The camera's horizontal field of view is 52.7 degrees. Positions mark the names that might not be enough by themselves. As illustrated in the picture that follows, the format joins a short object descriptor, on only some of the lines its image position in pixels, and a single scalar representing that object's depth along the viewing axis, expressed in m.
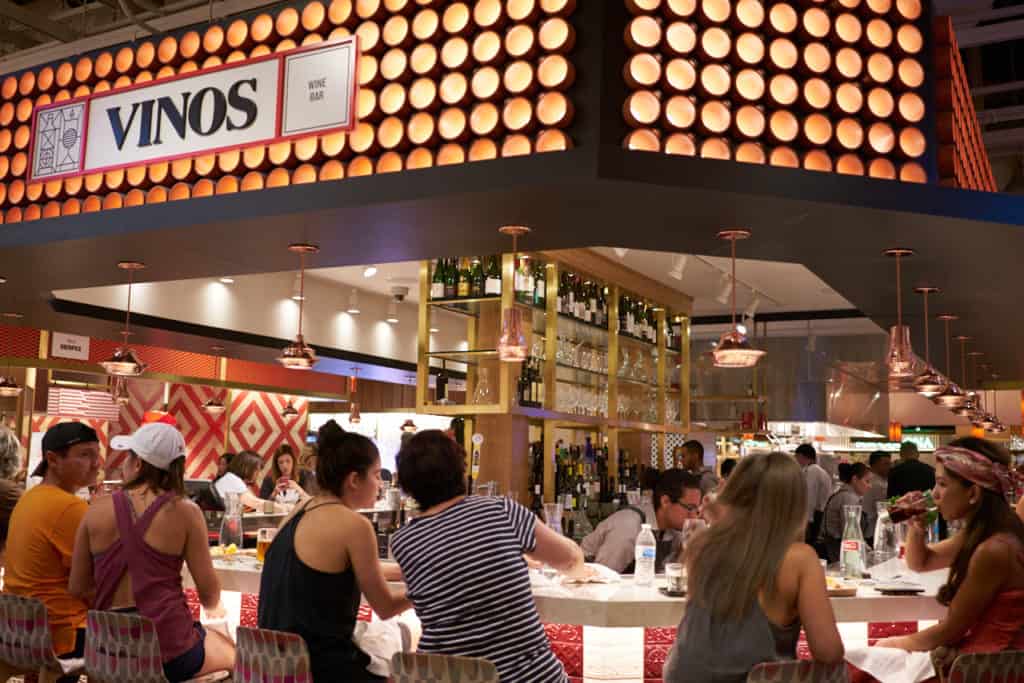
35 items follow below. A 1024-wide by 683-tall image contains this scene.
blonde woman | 2.54
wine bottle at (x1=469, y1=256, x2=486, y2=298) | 7.44
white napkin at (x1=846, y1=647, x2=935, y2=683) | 3.13
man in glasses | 4.68
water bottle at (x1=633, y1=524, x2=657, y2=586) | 3.84
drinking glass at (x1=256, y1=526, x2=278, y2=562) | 4.30
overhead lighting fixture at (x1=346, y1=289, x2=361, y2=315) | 11.78
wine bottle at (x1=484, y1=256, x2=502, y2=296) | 7.31
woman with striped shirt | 2.82
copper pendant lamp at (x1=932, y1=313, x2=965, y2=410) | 7.23
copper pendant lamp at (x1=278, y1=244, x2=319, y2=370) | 5.39
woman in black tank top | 3.01
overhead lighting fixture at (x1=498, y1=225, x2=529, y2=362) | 4.98
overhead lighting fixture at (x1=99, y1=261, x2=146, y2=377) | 6.32
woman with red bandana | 3.11
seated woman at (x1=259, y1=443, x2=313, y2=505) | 9.19
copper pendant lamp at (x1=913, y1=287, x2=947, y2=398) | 6.56
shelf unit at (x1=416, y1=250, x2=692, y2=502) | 7.32
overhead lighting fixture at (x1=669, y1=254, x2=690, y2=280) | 8.96
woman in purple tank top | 3.31
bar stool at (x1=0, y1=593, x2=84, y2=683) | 3.35
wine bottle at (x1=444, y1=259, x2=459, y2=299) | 7.75
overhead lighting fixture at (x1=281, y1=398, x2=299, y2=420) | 14.62
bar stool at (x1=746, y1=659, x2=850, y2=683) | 2.50
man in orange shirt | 3.64
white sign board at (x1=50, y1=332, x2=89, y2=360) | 11.14
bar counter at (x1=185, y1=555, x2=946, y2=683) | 3.47
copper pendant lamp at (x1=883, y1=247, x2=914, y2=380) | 5.22
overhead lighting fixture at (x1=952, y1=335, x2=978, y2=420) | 7.93
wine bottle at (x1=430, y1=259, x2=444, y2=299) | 7.59
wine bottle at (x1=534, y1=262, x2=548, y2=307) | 7.95
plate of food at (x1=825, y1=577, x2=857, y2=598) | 3.65
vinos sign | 4.67
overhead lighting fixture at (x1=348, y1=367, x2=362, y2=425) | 12.96
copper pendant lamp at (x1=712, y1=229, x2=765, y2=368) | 4.46
